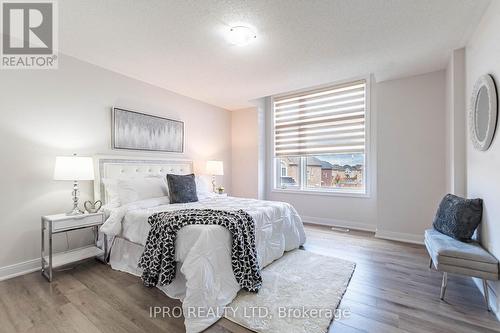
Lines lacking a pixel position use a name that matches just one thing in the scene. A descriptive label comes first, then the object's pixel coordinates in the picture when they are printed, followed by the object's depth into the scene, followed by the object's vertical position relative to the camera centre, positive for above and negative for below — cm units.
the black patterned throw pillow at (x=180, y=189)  318 -32
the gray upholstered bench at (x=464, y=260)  184 -76
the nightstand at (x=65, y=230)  240 -74
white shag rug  171 -113
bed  181 -72
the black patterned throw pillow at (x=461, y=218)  220 -49
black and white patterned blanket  206 -75
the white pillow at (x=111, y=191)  289 -32
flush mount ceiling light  235 +137
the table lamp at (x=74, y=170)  248 -4
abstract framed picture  340 +54
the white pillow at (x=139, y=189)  293 -30
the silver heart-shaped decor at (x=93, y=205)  298 -50
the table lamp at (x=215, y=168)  454 -3
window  446 +56
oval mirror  197 +49
